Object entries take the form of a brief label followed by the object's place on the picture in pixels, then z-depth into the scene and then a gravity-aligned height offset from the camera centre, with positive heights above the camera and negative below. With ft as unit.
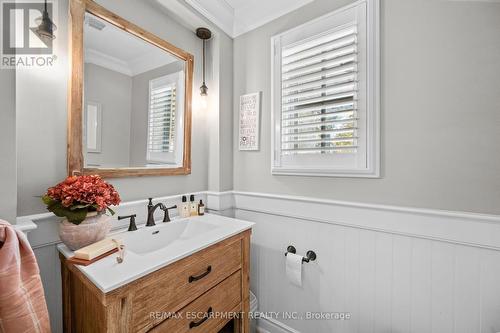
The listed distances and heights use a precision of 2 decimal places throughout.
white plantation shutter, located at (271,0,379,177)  4.15 +1.49
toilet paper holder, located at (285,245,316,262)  4.75 -1.96
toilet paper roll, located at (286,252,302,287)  4.70 -2.23
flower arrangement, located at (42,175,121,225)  2.96 -0.46
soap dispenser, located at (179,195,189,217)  5.06 -1.01
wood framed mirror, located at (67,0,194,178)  3.62 +1.32
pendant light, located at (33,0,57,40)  3.06 +1.94
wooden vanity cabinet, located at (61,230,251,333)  2.56 -1.85
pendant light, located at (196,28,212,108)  5.52 +3.36
